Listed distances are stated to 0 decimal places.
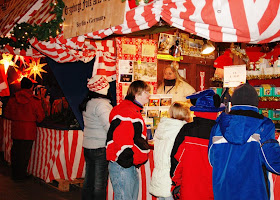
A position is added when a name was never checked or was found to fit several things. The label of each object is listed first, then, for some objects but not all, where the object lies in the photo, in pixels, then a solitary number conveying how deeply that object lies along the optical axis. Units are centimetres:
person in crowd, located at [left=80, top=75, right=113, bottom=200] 442
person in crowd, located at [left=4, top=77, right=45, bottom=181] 689
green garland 459
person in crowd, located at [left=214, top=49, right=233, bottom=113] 489
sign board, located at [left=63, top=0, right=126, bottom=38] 344
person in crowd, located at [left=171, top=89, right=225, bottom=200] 304
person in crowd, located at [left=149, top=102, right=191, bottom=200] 343
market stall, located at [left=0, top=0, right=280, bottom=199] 247
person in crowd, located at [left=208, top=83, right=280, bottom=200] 264
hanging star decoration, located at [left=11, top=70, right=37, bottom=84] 878
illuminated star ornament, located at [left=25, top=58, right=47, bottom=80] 852
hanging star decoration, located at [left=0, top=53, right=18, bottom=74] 785
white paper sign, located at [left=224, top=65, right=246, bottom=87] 396
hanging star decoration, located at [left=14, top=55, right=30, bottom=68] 840
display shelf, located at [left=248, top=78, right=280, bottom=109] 636
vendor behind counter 579
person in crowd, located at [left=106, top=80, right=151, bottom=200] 357
